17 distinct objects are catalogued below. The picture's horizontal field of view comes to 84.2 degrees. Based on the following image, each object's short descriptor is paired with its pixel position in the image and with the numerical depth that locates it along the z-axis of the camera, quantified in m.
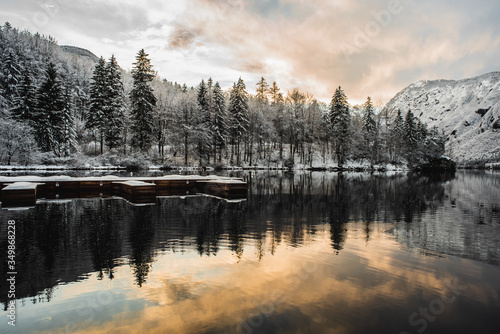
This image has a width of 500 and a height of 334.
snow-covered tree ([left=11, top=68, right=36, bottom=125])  49.79
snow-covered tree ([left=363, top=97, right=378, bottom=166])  79.69
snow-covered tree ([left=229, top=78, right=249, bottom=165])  66.19
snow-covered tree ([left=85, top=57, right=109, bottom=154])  53.03
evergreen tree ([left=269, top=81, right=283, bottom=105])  95.44
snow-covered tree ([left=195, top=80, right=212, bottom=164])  60.19
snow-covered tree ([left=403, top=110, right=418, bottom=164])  84.06
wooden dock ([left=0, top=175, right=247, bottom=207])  15.43
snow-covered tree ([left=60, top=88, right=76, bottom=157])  53.06
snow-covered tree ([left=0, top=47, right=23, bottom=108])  63.59
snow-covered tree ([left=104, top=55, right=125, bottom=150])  53.53
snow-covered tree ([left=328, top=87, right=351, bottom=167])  71.12
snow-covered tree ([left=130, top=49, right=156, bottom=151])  52.84
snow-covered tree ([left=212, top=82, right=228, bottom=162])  64.00
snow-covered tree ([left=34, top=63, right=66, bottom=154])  49.56
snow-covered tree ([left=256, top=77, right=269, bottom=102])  93.56
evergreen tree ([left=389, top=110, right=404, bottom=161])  84.38
